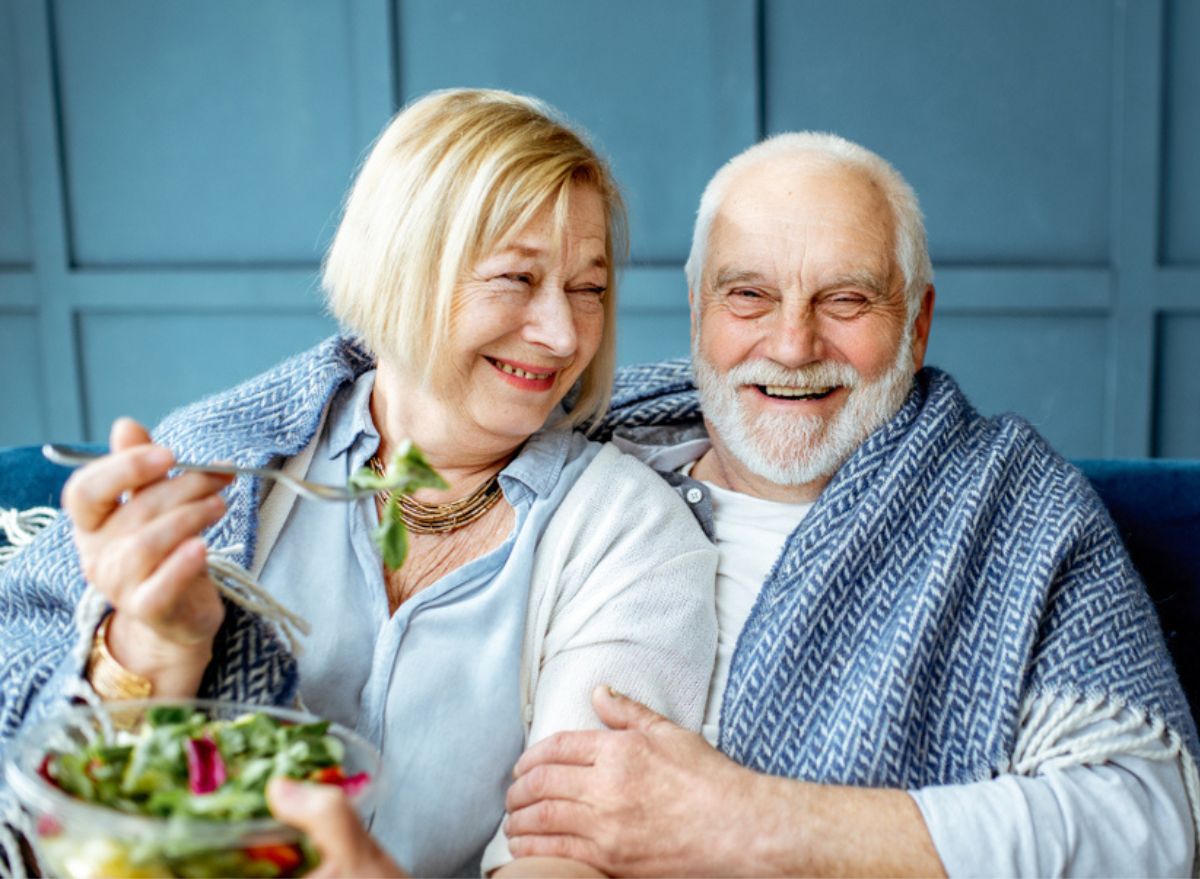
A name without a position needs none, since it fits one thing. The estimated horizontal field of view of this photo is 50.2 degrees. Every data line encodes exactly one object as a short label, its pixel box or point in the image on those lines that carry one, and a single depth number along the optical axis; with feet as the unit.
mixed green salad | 2.64
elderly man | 4.56
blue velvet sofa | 5.90
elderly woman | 4.82
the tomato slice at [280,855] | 2.71
